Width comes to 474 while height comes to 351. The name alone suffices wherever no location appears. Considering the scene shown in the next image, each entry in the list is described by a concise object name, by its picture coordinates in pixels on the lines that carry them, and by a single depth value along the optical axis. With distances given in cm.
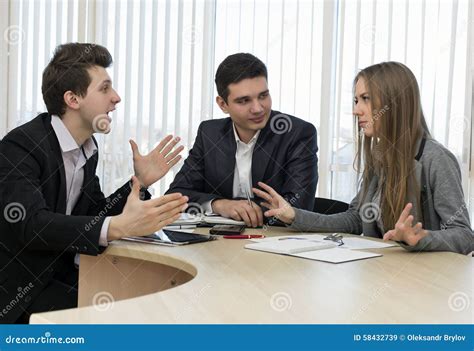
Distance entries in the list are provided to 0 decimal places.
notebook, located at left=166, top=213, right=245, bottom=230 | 252
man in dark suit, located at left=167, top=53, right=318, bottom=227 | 292
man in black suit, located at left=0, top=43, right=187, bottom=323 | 194
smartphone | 231
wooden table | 117
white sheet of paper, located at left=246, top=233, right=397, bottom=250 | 207
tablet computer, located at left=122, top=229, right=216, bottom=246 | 208
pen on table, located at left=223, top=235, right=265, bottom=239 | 225
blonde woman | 207
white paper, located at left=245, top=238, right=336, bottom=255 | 194
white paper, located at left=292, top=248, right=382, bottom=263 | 180
